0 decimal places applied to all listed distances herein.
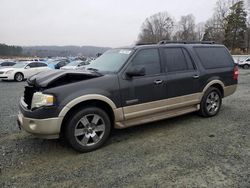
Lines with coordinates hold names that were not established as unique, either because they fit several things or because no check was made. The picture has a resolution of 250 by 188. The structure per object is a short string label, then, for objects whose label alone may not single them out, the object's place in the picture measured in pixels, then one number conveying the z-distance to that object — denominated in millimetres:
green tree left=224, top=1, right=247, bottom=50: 63438
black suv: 3873
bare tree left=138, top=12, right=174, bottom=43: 93794
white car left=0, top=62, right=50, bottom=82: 17703
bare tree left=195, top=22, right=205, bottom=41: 93938
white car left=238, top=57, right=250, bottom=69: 33094
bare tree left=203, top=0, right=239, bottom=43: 66938
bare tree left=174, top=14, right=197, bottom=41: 87938
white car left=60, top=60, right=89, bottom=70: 21234
